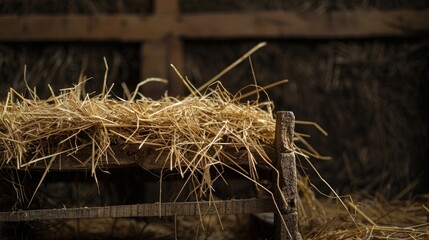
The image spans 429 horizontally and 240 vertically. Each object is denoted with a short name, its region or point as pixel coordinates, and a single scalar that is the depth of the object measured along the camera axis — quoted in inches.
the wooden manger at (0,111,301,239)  76.9
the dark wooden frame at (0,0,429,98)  136.2
